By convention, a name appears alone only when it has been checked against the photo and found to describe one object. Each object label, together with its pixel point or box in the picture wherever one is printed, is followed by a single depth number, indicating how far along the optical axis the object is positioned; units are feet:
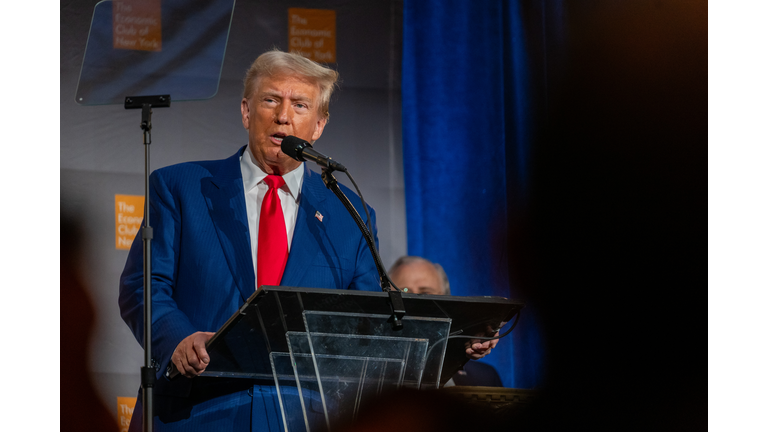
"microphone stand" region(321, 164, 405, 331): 21.35
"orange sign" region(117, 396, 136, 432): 24.50
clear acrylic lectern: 21.33
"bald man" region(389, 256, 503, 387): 25.31
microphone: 21.83
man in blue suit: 22.16
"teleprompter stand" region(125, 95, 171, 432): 21.81
